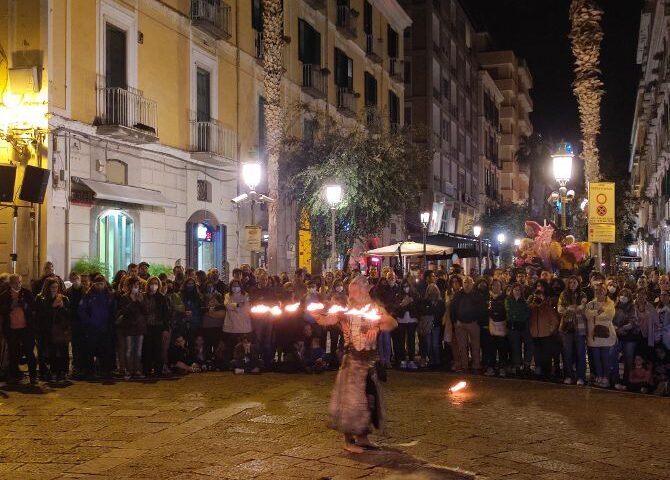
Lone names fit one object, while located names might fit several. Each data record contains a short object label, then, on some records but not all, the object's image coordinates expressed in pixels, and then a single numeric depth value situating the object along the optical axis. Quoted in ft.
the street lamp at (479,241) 93.46
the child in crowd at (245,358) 45.78
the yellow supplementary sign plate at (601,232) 55.16
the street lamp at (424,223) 78.83
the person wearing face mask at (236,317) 46.32
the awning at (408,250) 82.84
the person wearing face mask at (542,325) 43.83
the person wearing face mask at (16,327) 40.63
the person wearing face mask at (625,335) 40.93
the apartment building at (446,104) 162.71
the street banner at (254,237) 71.26
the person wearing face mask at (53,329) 41.34
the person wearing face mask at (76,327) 43.73
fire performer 26.76
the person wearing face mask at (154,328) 43.98
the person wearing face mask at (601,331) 40.78
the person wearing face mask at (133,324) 43.24
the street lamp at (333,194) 67.67
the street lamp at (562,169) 61.41
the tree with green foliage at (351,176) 86.63
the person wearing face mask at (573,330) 42.27
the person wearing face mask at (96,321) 43.21
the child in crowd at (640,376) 40.06
